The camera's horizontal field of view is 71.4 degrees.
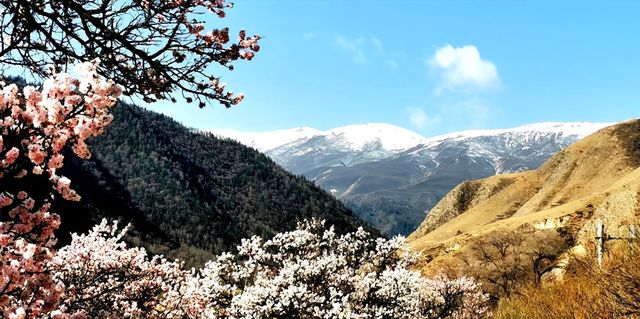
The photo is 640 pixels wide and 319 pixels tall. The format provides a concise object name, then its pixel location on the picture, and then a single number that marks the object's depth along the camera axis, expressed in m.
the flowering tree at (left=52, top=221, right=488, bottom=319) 18.45
